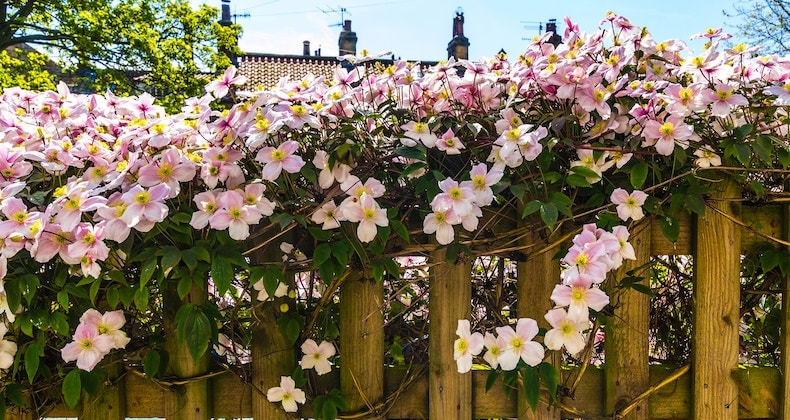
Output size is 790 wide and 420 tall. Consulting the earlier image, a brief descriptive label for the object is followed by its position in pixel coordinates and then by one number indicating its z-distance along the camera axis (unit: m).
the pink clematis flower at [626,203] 1.07
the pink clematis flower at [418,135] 1.03
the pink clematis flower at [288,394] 1.17
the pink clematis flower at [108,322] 1.06
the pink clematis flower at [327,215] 1.04
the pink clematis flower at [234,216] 0.98
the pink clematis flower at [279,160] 0.98
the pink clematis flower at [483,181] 1.01
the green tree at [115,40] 10.05
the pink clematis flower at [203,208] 0.98
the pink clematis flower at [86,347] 1.04
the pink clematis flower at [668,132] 1.02
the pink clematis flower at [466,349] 1.07
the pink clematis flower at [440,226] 1.03
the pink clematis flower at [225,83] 1.16
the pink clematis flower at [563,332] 1.01
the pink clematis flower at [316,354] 1.17
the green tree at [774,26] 10.30
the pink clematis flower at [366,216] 1.01
